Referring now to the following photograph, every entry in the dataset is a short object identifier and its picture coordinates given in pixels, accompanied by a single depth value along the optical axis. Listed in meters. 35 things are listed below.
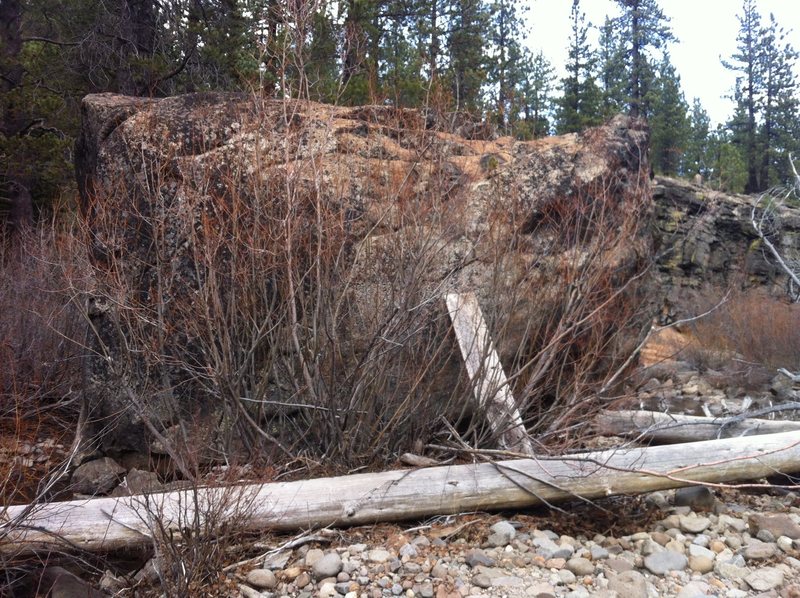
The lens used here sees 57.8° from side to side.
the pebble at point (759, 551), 4.26
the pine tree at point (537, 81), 23.61
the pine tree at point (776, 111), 31.38
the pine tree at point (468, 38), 14.30
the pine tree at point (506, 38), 18.25
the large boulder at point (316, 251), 5.14
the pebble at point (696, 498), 4.98
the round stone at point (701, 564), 4.14
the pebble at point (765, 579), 3.93
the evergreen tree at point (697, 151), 32.09
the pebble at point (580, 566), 4.05
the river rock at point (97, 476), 5.75
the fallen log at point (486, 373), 5.26
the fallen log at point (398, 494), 3.99
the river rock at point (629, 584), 3.82
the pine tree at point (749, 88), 32.59
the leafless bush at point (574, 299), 5.69
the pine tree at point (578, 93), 27.62
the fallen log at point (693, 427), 6.04
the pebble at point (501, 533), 4.33
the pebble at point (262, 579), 3.84
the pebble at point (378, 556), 4.08
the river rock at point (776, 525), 4.59
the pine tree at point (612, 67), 29.11
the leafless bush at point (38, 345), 5.98
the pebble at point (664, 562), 4.12
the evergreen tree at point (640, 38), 29.73
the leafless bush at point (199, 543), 3.44
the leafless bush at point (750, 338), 10.60
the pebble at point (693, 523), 4.62
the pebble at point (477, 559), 4.05
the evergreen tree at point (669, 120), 30.28
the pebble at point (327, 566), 3.96
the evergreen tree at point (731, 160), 28.84
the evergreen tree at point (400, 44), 12.43
